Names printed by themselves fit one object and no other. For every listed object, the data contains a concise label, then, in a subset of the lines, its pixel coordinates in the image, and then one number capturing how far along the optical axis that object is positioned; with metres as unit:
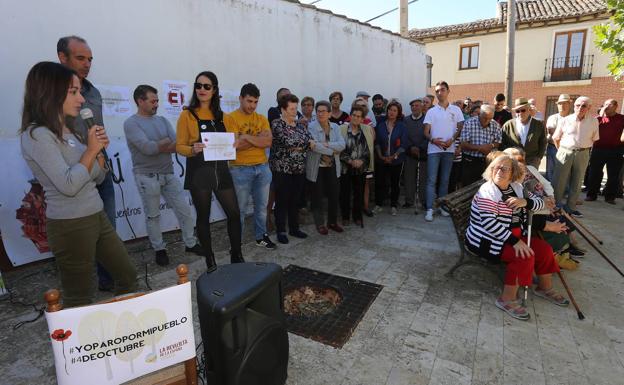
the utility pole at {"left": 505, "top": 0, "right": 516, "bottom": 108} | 10.48
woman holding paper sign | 3.50
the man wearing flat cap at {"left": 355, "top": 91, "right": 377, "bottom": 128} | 7.03
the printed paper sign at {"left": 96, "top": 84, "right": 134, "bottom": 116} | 4.39
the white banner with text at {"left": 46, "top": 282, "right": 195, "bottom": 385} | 1.49
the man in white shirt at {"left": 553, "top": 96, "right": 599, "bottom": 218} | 5.85
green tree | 6.18
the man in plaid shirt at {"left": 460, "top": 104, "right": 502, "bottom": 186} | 5.76
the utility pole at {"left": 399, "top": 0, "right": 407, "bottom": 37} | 12.99
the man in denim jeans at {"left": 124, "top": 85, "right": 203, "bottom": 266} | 3.80
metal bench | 3.54
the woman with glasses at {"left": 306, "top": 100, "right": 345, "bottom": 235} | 4.91
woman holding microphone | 1.97
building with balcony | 16.47
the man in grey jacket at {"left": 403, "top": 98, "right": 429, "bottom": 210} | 6.38
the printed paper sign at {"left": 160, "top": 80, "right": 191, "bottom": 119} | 4.95
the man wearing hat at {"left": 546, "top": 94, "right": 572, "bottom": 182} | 6.90
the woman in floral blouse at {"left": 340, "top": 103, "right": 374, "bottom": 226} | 5.32
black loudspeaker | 1.68
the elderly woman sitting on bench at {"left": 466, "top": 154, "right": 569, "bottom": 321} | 3.09
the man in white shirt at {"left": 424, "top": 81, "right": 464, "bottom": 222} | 5.80
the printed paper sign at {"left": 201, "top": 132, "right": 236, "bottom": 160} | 3.42
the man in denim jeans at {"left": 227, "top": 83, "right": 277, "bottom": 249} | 3.95
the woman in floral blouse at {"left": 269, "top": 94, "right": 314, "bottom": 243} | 4.52
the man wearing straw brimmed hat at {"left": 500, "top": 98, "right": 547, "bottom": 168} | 5.81
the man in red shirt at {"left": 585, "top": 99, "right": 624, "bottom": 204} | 6.90
